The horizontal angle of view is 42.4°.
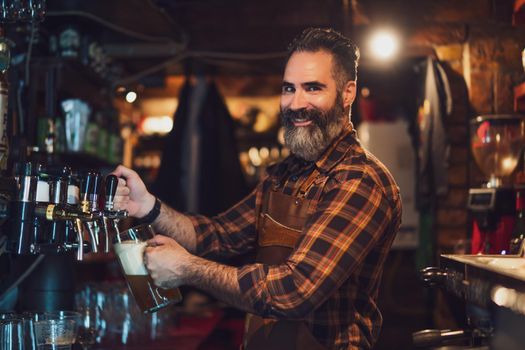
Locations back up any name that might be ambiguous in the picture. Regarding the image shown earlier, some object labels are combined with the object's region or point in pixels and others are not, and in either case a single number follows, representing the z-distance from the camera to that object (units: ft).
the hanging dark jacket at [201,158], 14.56
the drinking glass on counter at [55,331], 6.22
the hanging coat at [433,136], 11.20
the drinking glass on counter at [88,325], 7.06
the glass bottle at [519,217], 7.62
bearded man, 6.08
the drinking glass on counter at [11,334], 6.04
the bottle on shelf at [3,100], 6.87
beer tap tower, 6.23
